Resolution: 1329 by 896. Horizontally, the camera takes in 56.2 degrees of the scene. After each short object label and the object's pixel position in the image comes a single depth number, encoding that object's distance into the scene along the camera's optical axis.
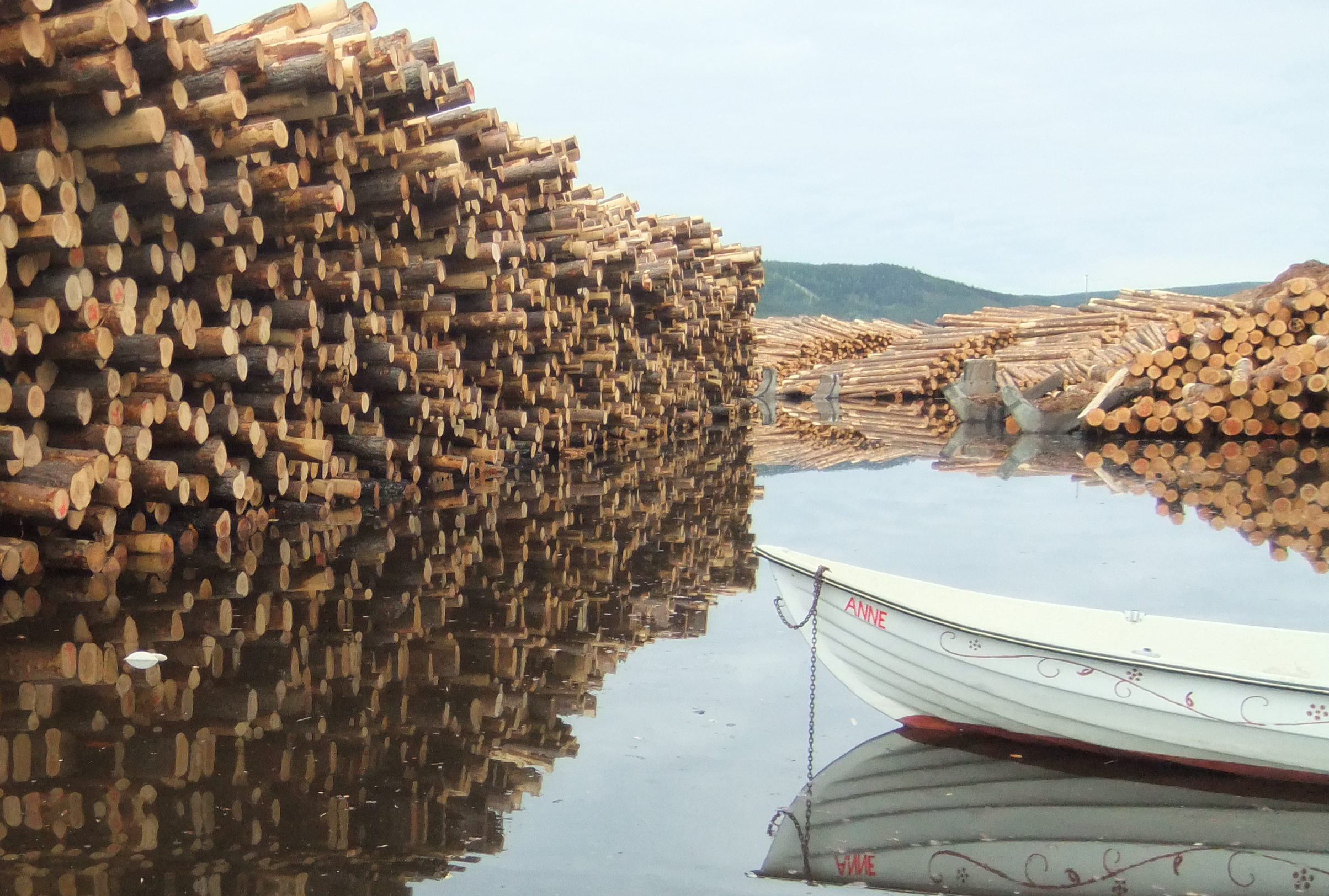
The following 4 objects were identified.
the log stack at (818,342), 43.59
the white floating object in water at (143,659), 5.68
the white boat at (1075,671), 4.48
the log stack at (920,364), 35.28
